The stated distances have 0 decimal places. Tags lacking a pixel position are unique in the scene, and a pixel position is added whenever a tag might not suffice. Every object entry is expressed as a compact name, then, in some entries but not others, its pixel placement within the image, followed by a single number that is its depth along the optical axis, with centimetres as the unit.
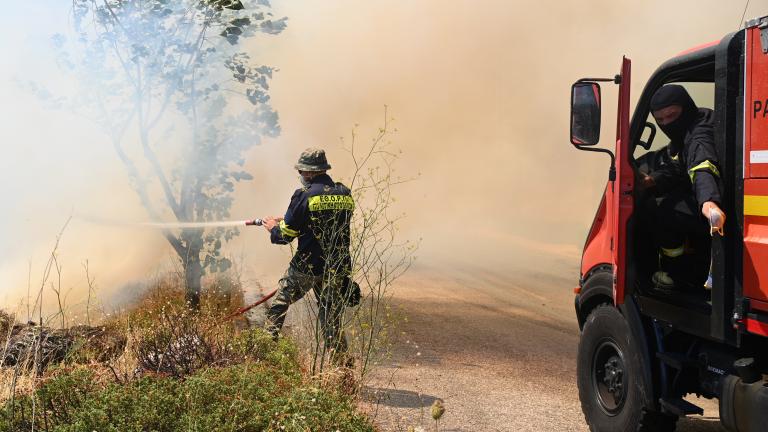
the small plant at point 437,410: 321
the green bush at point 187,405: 377
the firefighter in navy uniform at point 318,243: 504
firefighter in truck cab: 402
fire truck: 350
